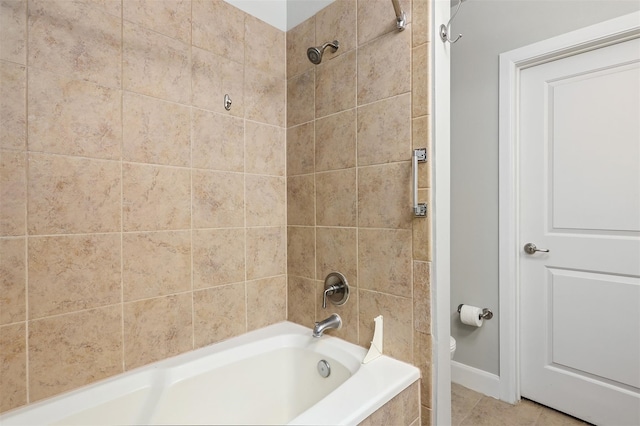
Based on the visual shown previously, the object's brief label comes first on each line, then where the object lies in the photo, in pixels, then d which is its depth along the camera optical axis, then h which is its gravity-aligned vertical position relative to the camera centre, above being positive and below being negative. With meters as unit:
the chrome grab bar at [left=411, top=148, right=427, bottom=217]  1.20 +0.12
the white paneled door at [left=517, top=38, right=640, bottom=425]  1.58 -0.11
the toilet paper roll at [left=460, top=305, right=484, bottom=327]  1.94 -0.63
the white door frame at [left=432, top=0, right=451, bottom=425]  1.20 +0.00
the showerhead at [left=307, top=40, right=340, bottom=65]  1.29 +0.64
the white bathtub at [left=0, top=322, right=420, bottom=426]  1.01 -0.64
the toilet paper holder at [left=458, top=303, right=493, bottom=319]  1.94 -0.62
